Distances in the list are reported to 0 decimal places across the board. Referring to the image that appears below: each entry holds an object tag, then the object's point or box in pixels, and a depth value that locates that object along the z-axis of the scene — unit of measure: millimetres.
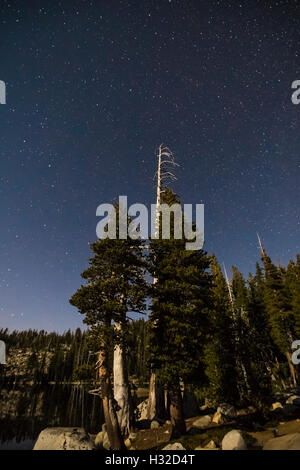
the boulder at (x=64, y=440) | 10859
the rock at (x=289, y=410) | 17328
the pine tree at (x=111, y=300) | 11430
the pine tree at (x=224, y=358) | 22656
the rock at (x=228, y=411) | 17372
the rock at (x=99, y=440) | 13442
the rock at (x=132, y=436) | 12930
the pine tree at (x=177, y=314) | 12820
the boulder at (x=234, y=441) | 9320
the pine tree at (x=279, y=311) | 35369
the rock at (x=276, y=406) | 18669
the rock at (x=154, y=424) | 14489
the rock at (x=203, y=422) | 14965
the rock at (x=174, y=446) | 9366
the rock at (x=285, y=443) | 8523
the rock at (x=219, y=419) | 15641
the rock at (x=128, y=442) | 12348
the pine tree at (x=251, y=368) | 17212
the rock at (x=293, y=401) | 19891
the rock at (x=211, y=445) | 10142
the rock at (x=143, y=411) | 17125
